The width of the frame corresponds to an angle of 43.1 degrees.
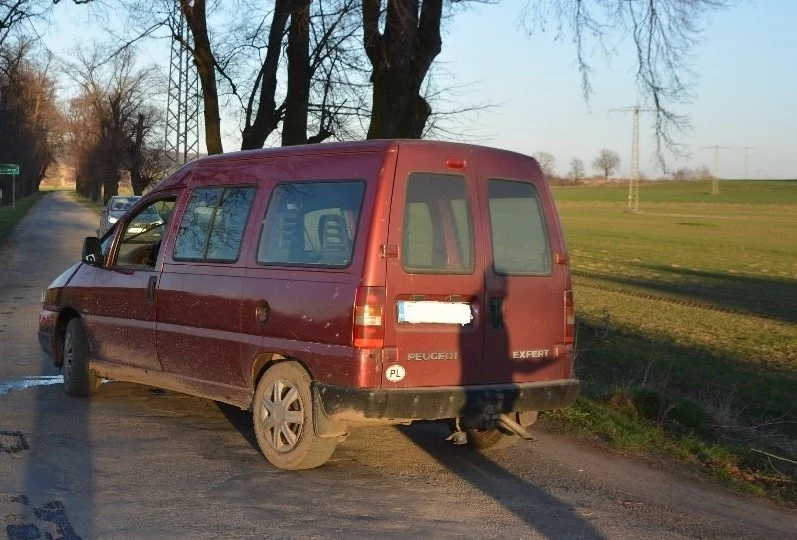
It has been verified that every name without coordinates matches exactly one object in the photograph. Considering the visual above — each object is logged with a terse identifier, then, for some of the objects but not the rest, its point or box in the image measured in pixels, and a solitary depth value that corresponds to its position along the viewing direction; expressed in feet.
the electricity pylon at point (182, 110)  97.30
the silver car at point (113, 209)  110.42
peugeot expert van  19.62
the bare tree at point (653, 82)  37.24
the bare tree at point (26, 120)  85.56
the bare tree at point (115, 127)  216.54
